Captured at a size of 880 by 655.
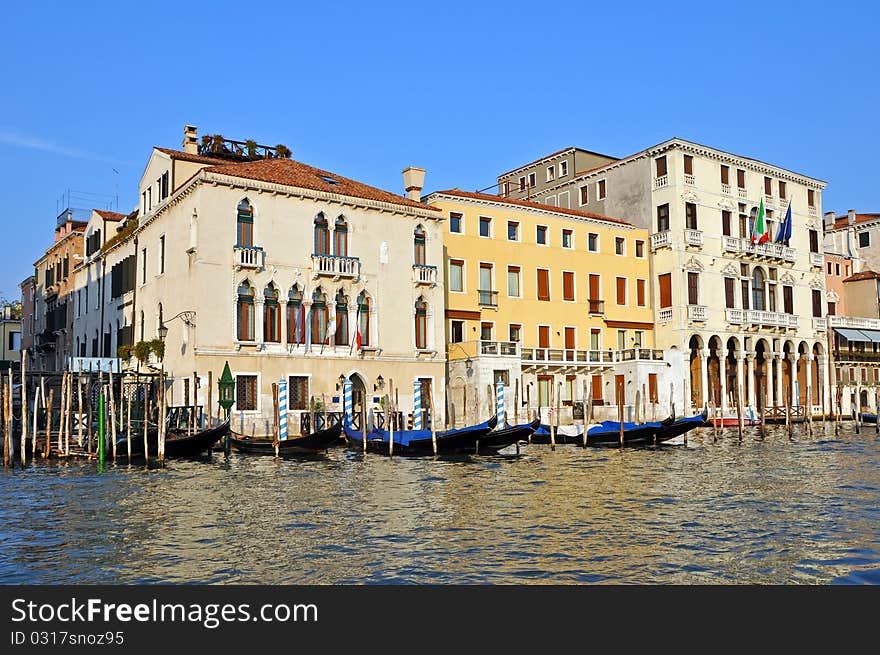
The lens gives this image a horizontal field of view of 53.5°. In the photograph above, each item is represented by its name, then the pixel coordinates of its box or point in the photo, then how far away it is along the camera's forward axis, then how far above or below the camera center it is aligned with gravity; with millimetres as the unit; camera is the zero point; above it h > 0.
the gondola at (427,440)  23141 -1485
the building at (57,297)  39938 +4547
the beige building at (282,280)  25609 +3347
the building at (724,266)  38094 +5310
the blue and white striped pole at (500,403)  27100 -604
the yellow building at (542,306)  31795 +3082
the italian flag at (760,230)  39719 +6913
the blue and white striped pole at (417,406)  26906 -651
